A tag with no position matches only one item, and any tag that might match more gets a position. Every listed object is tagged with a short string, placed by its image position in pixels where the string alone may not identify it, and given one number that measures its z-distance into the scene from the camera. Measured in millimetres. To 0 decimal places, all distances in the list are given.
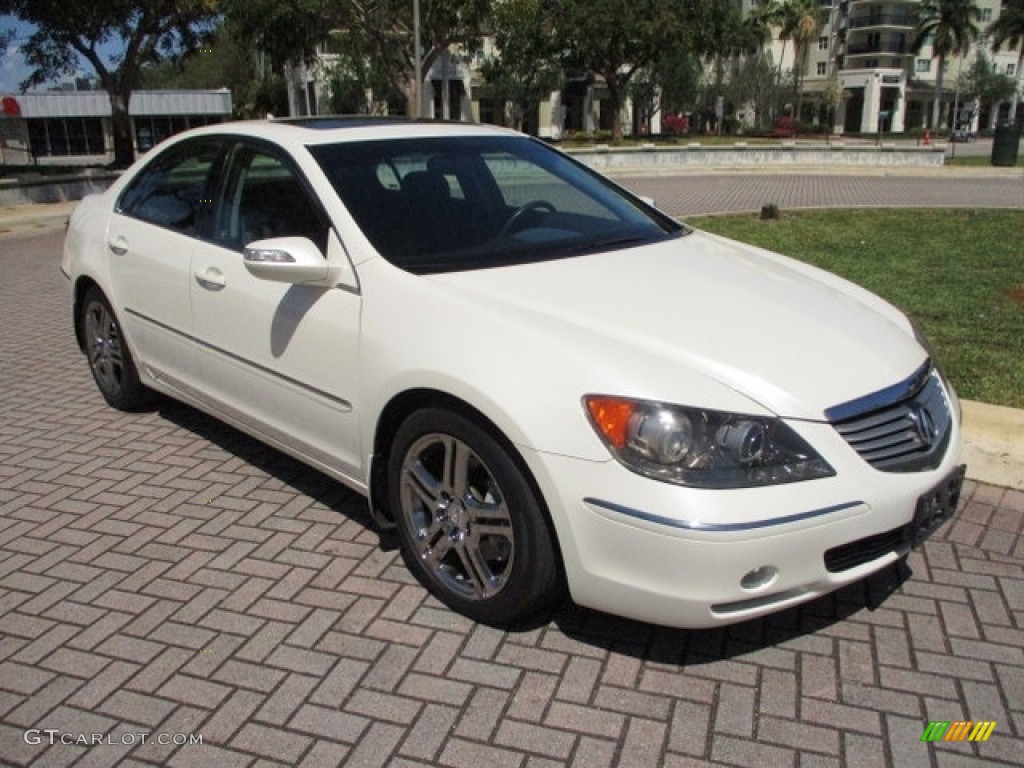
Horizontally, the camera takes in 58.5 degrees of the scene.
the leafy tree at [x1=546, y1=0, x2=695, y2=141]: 42406
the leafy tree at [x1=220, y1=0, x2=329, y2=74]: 29000
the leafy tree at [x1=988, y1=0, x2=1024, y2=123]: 80062
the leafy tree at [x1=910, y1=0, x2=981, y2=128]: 77938
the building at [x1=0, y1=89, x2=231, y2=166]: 56406
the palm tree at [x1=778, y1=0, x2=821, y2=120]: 77625
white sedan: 2590
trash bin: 26547
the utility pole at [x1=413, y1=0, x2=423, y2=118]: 22938
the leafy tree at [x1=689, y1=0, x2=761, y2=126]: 43938
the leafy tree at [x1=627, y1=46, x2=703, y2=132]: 61625
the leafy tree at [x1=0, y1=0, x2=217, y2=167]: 20328
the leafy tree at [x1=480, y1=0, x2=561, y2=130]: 33062
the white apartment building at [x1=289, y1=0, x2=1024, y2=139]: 82938
